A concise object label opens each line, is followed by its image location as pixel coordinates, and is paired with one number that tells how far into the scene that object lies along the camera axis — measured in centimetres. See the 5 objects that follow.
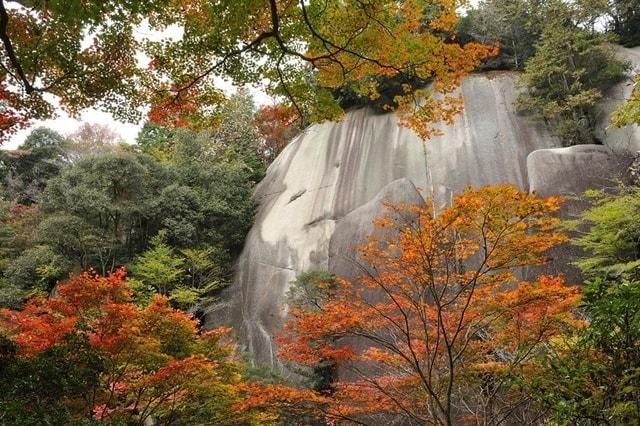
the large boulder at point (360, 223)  1423
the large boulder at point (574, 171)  1292
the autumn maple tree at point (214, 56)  536
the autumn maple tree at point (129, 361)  615
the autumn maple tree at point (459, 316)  567
